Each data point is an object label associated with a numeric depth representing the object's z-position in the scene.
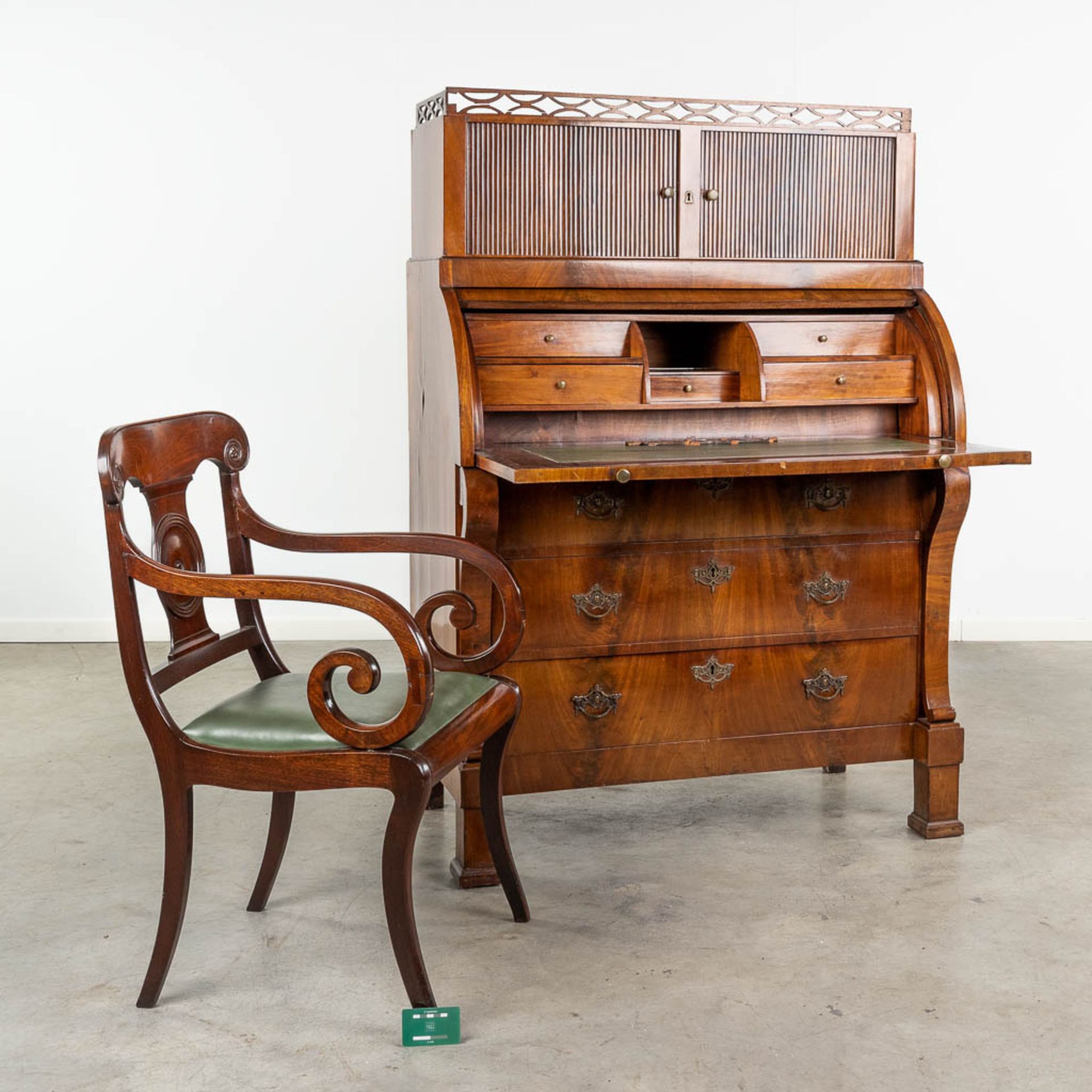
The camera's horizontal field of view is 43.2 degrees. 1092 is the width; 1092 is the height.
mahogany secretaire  3.09
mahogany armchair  2.32
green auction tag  2.37
